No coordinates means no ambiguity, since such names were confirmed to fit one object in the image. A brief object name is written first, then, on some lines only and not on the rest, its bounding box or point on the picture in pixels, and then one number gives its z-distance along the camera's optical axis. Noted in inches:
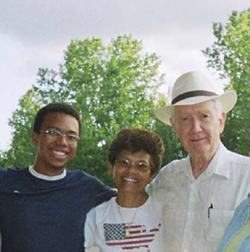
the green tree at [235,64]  540.9
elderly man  106.8
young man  109.2
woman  108.8
